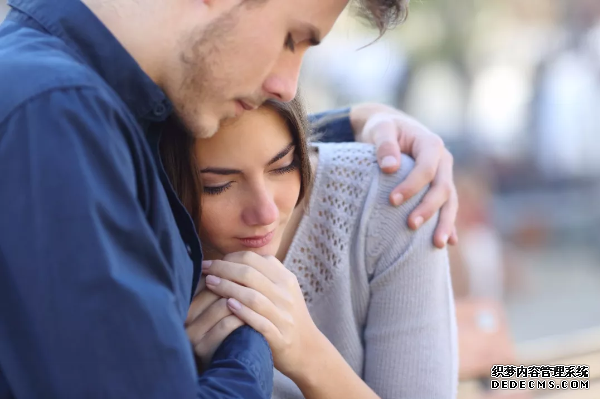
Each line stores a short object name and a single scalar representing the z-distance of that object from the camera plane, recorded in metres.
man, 1.38
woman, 1.63
